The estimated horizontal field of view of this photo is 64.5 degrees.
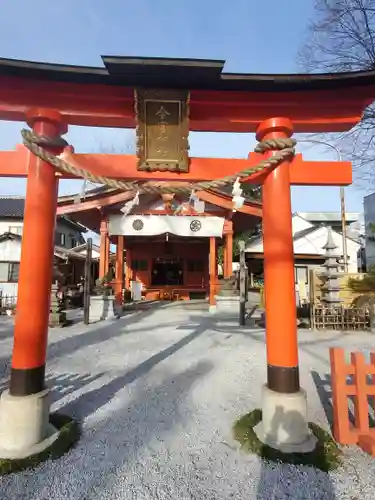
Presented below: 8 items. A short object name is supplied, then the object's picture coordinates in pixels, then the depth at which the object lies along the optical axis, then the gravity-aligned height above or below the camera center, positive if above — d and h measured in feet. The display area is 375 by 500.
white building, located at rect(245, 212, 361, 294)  66.17 +7.32
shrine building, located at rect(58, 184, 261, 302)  42.14 +8.59
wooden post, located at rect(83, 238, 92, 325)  32.01 -0.62
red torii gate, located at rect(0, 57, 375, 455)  9.68 +4.46
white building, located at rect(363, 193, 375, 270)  71.77 +15.54
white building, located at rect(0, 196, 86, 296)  54.58 +10.11
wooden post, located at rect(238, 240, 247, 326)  31.12 -0.36
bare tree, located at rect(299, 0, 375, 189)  30.78 +25.15
